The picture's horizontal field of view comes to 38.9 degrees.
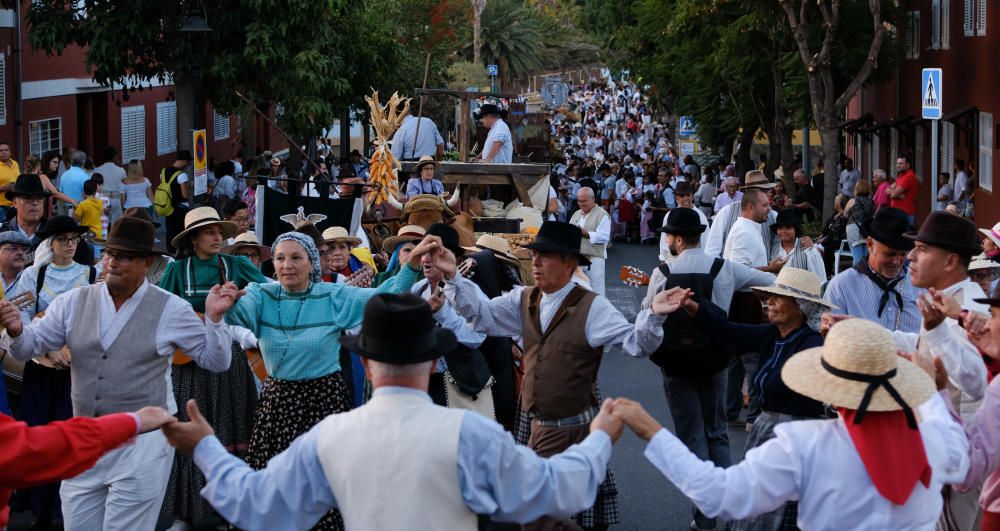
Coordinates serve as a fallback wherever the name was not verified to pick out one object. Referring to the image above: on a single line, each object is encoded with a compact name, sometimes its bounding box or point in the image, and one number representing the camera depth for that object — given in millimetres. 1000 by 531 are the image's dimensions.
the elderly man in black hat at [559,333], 7406
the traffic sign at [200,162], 17469
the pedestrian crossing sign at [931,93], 14797
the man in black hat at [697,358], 8805
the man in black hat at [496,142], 15602
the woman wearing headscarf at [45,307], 9062
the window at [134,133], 32875
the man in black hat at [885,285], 7949
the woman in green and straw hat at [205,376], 8836
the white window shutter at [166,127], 35812
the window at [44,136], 26969
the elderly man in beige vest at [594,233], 13695
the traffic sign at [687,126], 38038
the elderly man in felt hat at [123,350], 6949
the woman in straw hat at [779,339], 7082
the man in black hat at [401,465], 4566
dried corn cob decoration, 15477
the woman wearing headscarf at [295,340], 7359
